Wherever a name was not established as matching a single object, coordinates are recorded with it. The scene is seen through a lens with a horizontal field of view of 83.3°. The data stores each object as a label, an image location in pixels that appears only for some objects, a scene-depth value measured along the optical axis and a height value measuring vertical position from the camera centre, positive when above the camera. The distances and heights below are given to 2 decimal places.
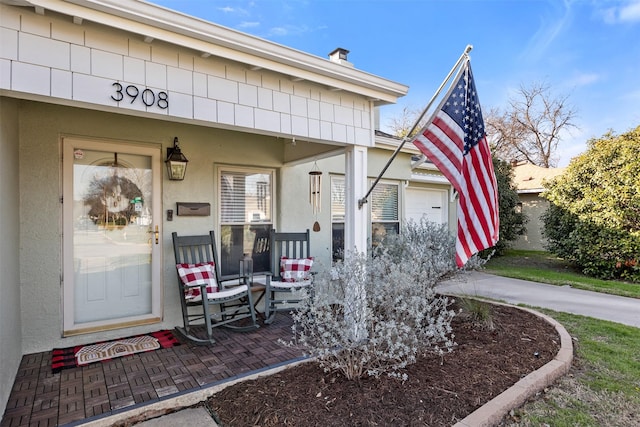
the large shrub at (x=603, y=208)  7.16 +0.09
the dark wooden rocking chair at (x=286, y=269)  4.58 -0.77
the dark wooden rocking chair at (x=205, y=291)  4.01 -0.89
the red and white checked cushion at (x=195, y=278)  4.07 -0.73
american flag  3.28 +0.53
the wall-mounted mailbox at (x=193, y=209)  4.42 +0.08
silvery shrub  2.78 -0.84
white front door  3.83 -0.22
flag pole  3.23 +1.21
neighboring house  13.61 +0.13
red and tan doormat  3.37 -1.36
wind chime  5.52 +0.39
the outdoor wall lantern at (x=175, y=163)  4.22 +0.63
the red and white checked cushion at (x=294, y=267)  4.95 -0.75
